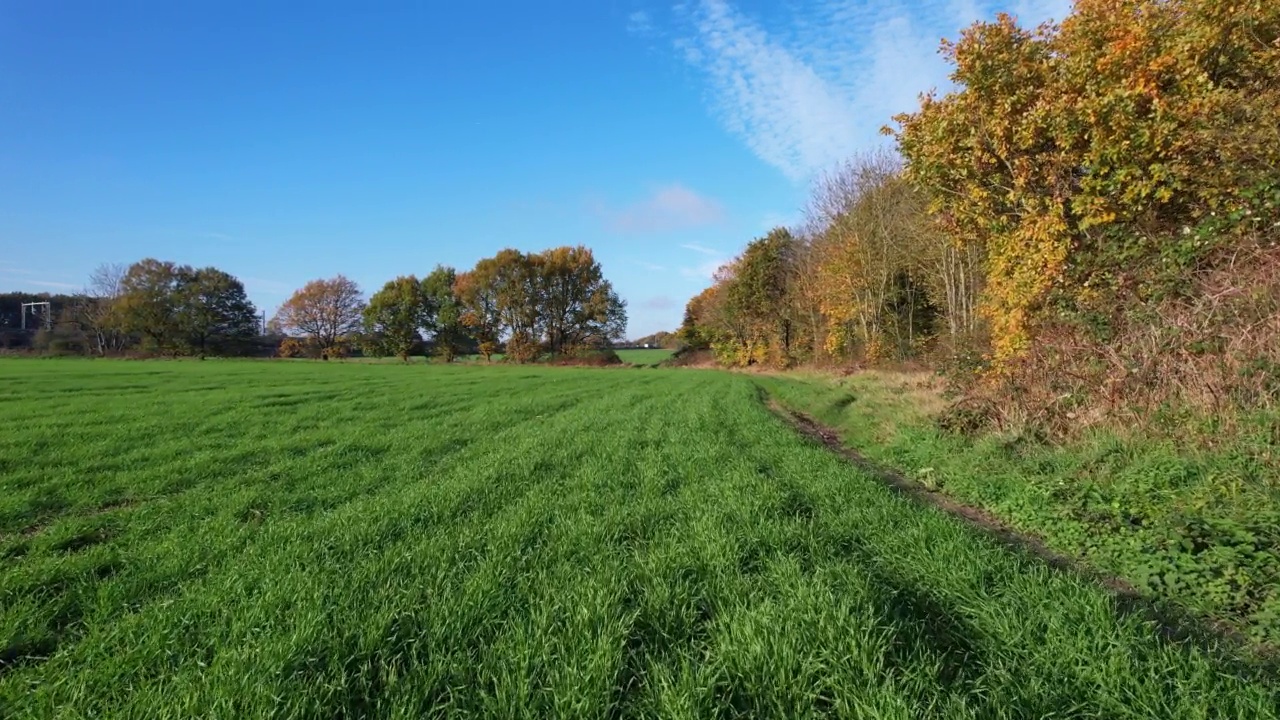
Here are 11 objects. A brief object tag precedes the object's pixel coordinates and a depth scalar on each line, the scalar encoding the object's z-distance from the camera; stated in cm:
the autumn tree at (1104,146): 832
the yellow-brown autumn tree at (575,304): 6919
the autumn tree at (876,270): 2988
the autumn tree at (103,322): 6744
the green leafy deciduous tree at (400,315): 7250
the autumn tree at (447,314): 7062
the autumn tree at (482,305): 6762
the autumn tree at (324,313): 7838
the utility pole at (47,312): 7219
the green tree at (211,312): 6994
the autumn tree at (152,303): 6719
